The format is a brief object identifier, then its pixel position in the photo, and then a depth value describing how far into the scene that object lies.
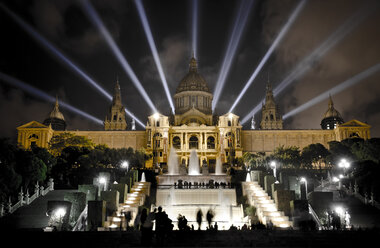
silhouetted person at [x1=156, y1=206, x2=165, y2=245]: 17.05
